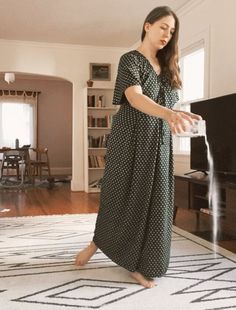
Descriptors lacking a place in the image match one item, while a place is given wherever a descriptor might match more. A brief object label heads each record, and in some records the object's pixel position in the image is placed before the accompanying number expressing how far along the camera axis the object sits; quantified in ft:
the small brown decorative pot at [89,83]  19.97
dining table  22.24
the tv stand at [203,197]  8.80
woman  5.89
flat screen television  9.86
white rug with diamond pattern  5.40
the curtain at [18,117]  29.84
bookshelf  20.02
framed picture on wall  20.61
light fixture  21.85
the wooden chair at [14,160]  22.74
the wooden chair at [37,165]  24.03
